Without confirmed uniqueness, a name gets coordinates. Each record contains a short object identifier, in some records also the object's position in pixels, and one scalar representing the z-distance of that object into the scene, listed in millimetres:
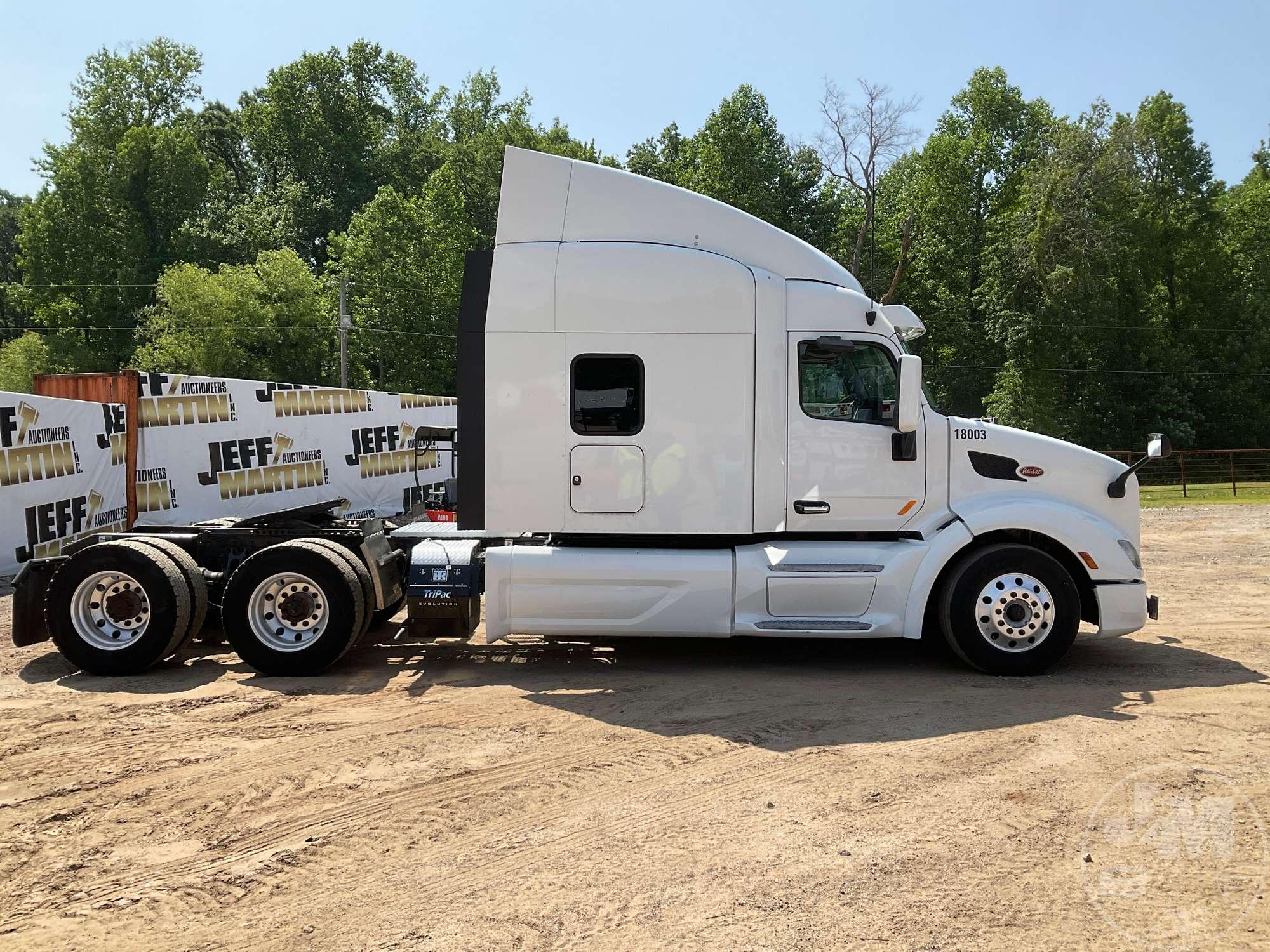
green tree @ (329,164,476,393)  52594
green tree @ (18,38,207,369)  58781
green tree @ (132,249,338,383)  48531
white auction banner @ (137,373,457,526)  16281
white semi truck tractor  7492
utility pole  43812
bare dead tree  41281
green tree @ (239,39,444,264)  73562
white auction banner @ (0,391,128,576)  13328
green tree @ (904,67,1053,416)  49812
